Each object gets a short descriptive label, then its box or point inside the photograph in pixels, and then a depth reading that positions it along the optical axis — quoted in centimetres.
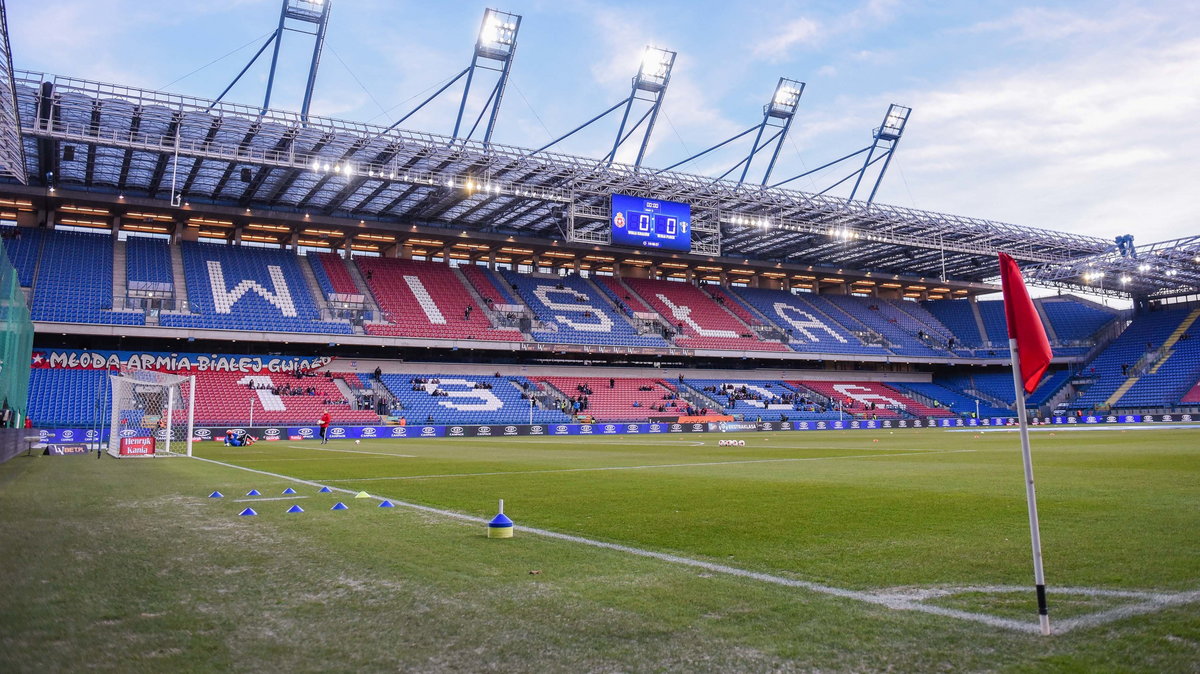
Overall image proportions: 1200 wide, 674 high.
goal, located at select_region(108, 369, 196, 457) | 2334
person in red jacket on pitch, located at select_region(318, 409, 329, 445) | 3264
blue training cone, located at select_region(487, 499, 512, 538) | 702
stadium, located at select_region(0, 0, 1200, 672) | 416
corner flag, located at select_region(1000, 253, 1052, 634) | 422
